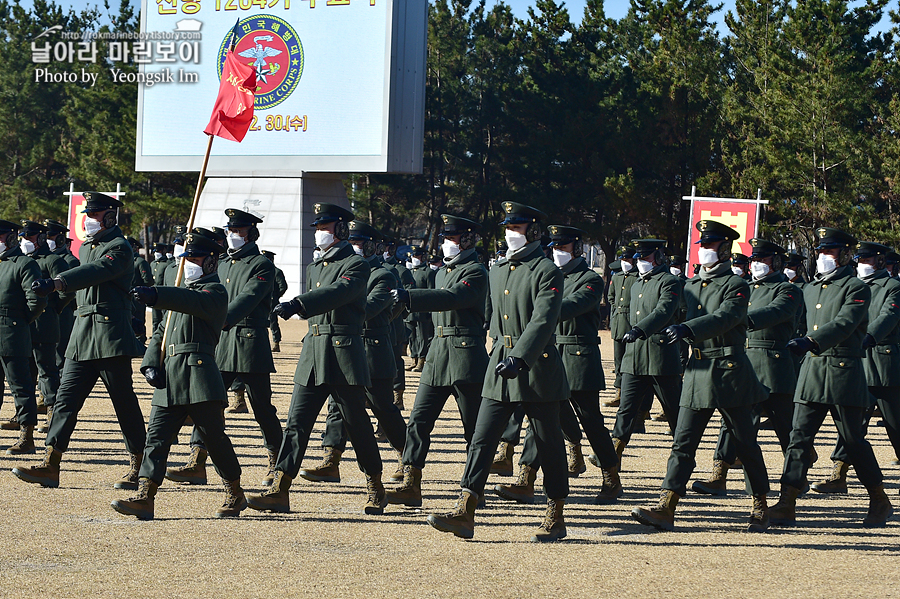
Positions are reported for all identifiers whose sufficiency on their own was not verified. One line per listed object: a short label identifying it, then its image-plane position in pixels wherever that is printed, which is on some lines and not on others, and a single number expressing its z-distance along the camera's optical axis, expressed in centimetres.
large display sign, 5237
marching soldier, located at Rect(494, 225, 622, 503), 1522
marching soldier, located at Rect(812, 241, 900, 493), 1514
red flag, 1597
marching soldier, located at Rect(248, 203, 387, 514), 1370
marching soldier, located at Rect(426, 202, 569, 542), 1232
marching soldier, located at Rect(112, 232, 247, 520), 1294
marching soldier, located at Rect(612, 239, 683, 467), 1767
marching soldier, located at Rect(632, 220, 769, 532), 1321
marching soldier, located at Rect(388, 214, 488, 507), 1412
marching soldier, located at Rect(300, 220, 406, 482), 1590
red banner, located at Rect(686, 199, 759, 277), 3834
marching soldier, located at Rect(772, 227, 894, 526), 1400
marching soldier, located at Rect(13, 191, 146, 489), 1490
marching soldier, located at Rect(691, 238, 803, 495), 1530
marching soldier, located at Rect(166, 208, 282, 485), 1477
